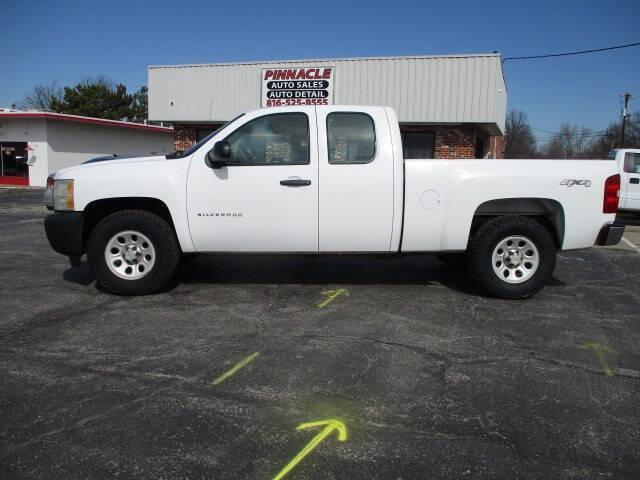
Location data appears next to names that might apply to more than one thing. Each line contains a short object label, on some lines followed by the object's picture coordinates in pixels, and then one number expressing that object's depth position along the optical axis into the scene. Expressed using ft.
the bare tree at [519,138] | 244.63
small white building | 92.02
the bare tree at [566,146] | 292.20
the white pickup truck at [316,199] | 17.78
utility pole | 217.15
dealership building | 55.77
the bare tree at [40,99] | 254.88
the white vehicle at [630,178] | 46.52
